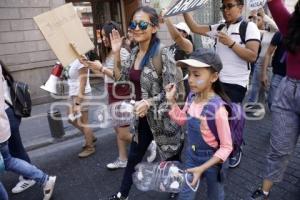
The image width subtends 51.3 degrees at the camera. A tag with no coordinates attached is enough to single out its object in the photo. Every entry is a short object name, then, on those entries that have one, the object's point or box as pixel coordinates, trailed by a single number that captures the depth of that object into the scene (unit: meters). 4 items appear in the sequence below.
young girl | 2.00
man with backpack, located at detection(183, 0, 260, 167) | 3.00
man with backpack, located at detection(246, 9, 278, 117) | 5.14
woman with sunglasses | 2.43
